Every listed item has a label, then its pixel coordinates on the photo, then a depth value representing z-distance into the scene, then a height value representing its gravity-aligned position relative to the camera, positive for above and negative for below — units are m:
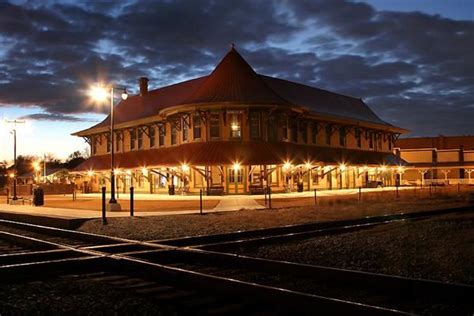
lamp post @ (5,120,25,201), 36.63 +4.42
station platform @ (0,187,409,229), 20.81 -1.10
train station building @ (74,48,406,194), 39.81 +3.74
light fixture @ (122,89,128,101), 26.50 +4.46
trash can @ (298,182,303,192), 43.34 -0.34
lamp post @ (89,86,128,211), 25.81 -0.18
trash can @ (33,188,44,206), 32.75 -0.51
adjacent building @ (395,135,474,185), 74.62 +3.10
